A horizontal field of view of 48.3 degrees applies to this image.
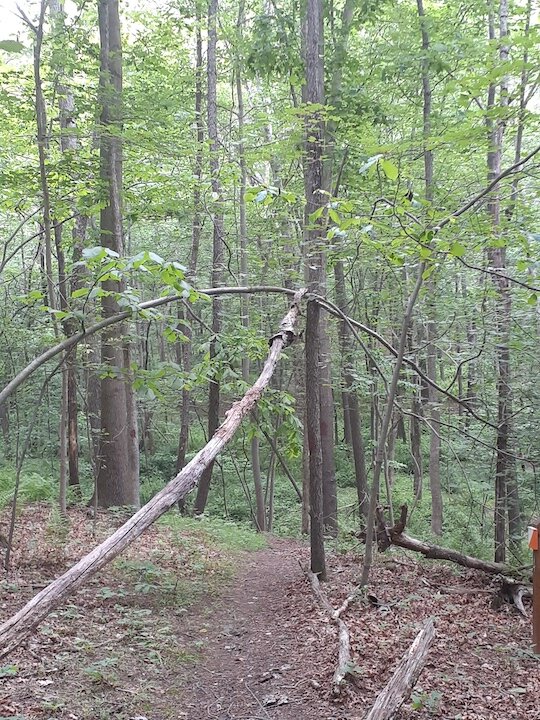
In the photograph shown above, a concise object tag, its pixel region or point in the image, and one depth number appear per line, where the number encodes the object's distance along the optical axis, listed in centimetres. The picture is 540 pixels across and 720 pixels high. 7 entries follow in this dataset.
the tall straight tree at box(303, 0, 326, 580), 762
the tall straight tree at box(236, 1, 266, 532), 1444
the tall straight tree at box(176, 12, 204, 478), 1547
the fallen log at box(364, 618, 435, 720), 390
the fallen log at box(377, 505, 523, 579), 782
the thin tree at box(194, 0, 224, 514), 1452
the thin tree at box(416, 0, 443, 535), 1060
